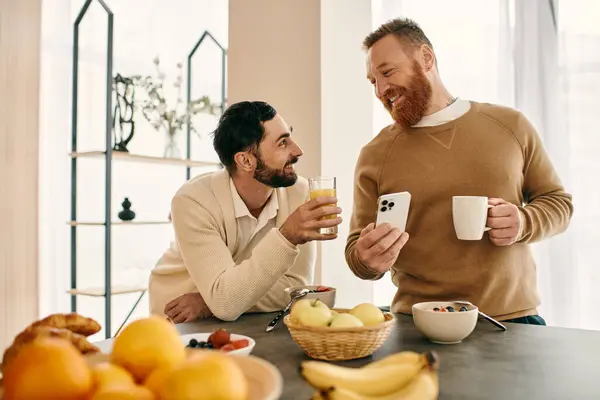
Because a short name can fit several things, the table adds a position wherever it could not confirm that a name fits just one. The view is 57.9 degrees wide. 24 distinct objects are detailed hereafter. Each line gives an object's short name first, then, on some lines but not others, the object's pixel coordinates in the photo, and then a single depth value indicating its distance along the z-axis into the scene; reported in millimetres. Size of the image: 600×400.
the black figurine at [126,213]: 3697
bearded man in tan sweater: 1696
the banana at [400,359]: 832
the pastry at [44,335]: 791
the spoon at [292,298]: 1463
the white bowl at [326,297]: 1533
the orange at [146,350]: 661
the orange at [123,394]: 537
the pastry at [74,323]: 958
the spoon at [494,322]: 1370
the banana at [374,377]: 755
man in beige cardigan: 1632
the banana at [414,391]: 678
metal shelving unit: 3348
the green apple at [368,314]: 1154
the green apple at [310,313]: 1138
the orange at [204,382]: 535
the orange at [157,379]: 591
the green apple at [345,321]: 1099
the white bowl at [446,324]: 1236
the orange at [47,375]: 546
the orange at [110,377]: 575
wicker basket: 1089
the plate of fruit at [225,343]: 1071
